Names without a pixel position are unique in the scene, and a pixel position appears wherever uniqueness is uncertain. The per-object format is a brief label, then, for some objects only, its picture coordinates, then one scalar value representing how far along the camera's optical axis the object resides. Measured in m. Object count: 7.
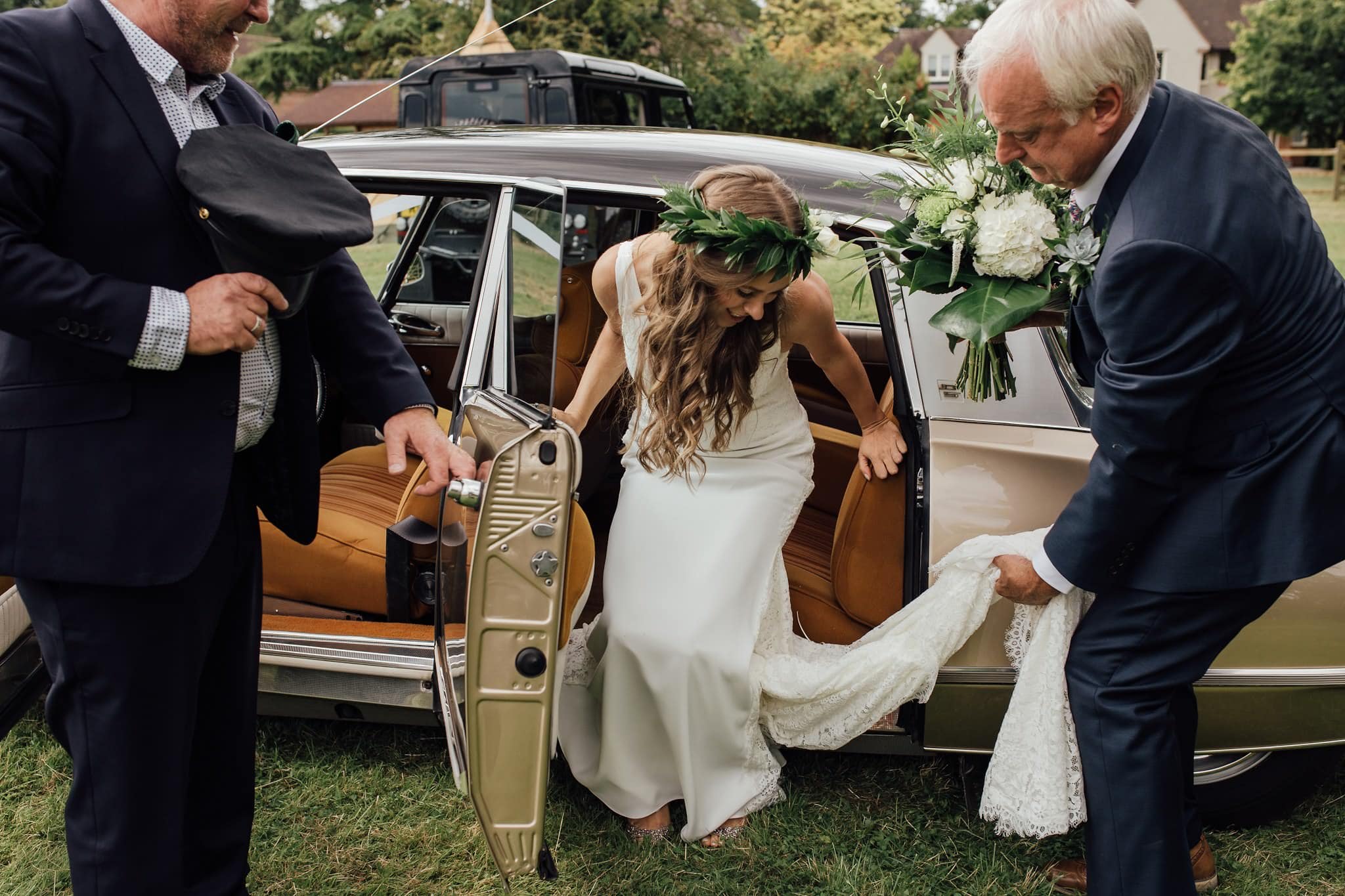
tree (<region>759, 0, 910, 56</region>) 36.06
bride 2.63
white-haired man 1.77
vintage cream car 2.03
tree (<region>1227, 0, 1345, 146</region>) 29.91
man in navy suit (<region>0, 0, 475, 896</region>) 1.62
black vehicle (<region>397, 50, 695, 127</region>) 12.17
